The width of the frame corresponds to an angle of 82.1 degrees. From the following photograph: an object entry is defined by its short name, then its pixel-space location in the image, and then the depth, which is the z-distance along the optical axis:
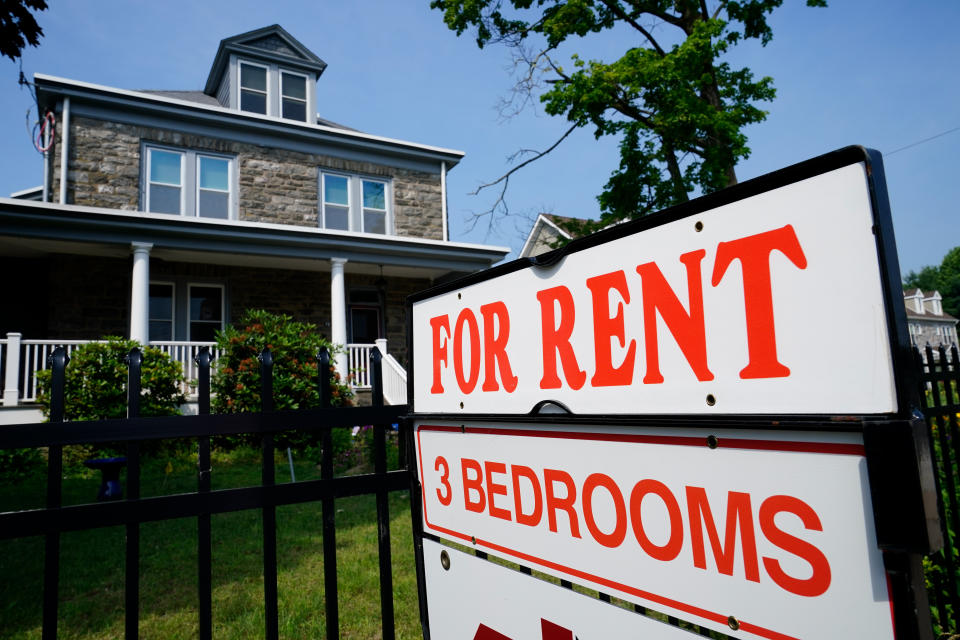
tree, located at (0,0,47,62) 6.14
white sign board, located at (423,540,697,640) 1.23
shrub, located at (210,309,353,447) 9.09
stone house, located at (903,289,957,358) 48.09
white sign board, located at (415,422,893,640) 0.88
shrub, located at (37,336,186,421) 8.32
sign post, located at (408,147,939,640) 0.84
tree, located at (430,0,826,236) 10.34
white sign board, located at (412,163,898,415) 0.86
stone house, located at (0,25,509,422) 11.18
